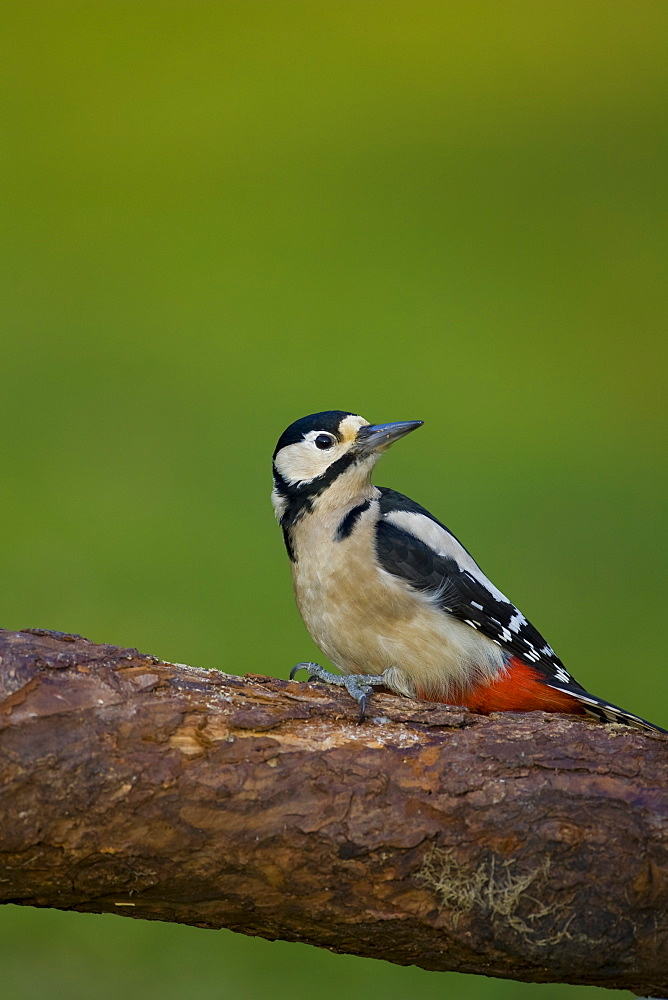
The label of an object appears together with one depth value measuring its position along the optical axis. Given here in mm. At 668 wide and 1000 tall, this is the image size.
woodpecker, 7170
